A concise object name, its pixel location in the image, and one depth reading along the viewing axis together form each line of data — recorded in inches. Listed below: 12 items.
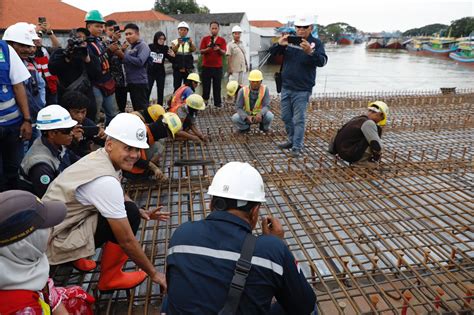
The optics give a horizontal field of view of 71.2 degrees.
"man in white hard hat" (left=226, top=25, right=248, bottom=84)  283.0
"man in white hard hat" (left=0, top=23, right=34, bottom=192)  112.2
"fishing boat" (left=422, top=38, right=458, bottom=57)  1656.0
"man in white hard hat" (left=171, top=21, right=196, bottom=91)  238.4
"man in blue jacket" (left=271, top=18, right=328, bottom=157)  156.9
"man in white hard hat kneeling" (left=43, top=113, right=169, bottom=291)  72.2
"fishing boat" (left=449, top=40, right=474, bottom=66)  1285.4
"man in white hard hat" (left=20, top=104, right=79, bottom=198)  85.4
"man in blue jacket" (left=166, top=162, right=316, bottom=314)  49.0
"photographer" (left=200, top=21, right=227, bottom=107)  248.7
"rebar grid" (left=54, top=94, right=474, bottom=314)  83.5
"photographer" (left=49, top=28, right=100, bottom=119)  144.1
